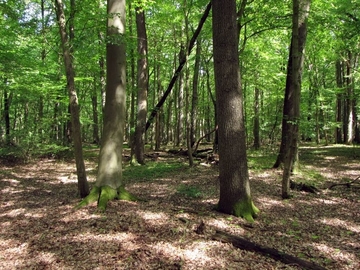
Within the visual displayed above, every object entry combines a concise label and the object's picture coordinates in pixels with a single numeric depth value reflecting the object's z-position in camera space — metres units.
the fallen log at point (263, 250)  3.75
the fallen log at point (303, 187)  7.85
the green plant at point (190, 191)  7.27
